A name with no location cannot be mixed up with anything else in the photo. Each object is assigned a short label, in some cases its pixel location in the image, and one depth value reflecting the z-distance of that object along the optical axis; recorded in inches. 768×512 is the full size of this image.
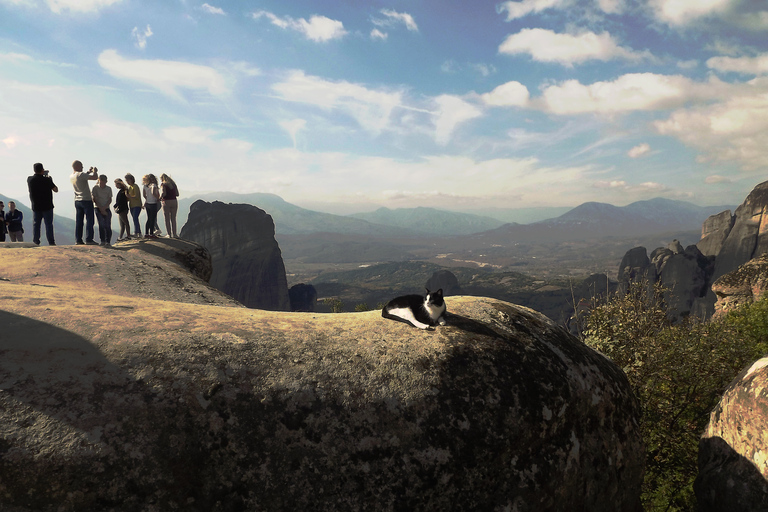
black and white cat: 296.7
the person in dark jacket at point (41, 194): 698.8
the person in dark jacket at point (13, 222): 871.7
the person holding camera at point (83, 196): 718.5
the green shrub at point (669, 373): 430.9
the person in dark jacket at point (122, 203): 863.1
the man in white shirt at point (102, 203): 749.3
